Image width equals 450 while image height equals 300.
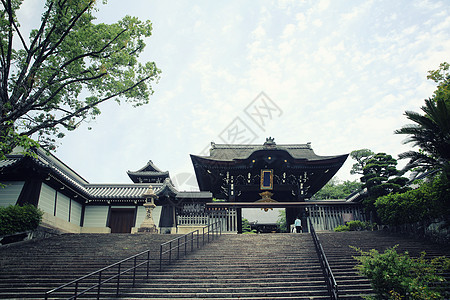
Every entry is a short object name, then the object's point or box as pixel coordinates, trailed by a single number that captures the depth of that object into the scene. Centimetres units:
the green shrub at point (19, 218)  1220
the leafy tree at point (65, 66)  967
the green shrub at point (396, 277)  538
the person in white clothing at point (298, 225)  1656
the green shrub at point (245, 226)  3223
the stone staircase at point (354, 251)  711
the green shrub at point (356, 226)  1471
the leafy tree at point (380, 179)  1433
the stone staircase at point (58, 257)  771
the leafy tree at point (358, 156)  3812
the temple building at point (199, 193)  1573
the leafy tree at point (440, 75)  1390
